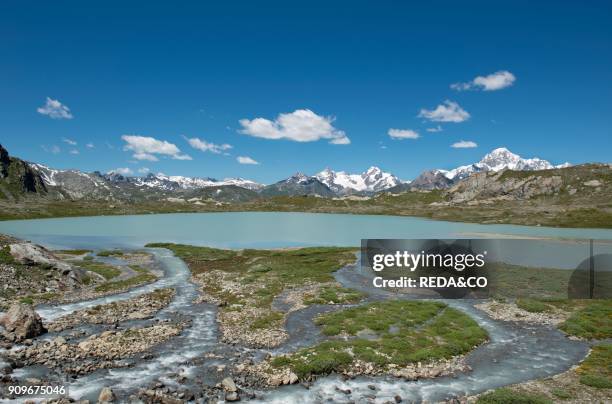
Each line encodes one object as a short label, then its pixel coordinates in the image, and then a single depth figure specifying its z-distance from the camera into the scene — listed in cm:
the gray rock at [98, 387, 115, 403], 2288
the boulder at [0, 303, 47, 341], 3209
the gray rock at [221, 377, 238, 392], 2481
